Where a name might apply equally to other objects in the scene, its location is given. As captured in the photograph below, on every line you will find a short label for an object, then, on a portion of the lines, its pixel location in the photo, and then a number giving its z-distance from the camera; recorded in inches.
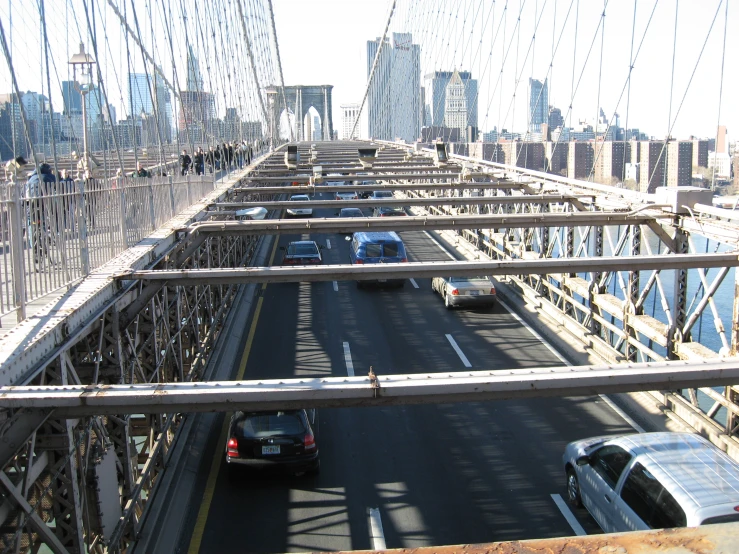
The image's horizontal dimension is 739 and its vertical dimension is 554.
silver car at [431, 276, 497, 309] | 882.8
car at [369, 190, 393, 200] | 2050.8
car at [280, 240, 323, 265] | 1083.3
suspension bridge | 213.9
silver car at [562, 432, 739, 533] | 303.1
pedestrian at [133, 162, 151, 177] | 727.4
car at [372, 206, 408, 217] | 1636.3
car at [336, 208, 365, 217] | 1666.1
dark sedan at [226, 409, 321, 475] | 436.8
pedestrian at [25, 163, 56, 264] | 280.5
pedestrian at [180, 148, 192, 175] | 1047.7
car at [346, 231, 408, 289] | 1030.4
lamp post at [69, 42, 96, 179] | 569.8
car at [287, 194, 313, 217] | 1536.2
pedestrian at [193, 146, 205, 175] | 1075.9
